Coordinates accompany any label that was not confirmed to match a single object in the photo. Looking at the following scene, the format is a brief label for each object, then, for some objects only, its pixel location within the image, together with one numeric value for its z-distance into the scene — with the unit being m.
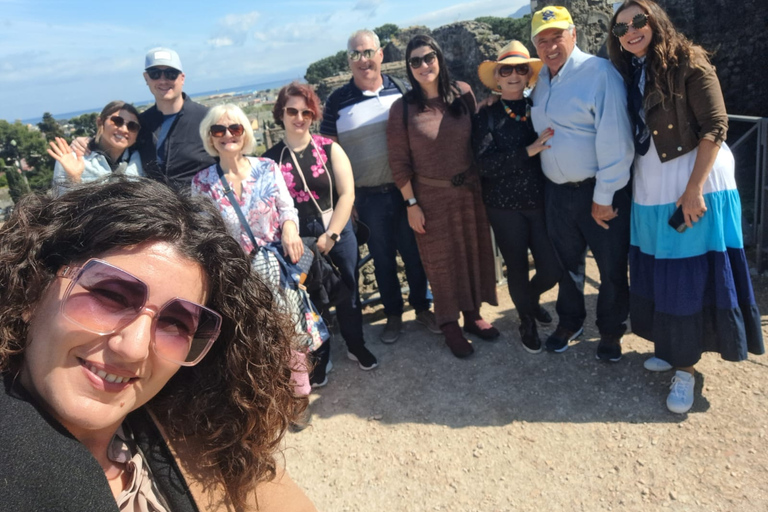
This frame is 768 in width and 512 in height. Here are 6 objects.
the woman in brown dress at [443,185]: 3.87
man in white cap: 3.95
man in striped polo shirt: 4.13
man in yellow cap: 3.26
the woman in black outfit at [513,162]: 3.68
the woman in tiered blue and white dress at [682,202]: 2.98
